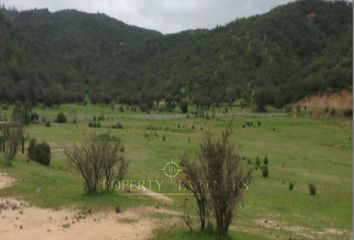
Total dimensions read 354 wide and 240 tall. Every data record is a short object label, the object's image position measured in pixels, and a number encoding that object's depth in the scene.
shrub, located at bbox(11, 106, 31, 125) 63.56
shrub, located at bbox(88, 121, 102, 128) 68.19
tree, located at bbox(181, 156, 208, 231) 17.25
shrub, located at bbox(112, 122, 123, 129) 67.86
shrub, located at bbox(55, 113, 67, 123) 74.84
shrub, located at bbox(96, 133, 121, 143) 46.37
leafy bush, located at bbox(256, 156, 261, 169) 40.80
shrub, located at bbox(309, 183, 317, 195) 31.23
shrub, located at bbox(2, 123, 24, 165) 33.28
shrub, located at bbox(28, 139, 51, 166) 35.78
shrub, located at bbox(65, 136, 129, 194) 24.45
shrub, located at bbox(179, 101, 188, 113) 101.74
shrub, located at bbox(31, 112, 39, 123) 72.86
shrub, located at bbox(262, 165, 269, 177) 36.16
